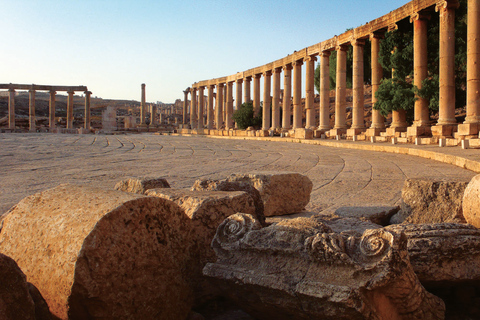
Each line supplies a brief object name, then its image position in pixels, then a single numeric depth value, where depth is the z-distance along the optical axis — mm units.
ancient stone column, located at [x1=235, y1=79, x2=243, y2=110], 41344
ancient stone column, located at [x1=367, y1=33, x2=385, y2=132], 22250
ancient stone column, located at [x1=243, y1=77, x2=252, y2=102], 40500
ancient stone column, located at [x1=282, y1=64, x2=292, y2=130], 32156
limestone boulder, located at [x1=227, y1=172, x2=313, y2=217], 4359
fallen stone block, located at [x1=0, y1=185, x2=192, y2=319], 1950
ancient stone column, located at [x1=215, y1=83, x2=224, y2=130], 44600
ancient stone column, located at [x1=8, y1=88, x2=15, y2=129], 45781
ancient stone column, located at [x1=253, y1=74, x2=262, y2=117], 38094
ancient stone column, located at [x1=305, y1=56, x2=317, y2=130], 29500
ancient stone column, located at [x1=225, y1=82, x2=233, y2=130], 42844
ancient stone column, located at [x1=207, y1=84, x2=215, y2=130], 46531
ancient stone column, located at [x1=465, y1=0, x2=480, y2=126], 15391
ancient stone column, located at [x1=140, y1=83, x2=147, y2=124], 61266
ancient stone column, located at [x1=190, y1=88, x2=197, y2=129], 48938
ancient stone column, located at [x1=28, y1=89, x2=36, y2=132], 46259
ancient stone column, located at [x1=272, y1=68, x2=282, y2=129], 34000
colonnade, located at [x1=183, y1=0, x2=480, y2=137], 15875
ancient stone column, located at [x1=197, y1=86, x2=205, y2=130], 47734
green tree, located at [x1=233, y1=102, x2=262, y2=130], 39103
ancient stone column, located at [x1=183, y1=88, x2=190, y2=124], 59625
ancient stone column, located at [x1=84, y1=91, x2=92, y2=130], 47756
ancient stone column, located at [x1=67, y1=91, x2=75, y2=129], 47219
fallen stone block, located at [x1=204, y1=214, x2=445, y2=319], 2014
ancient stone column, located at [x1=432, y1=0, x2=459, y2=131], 17109
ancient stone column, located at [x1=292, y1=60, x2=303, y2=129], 30797
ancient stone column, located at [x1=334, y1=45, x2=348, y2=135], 25453
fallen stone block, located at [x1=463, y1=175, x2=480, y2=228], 3080
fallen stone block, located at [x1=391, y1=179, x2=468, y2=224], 3752
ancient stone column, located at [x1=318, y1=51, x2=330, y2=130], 27317
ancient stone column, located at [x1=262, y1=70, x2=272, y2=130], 35281
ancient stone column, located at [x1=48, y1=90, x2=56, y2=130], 46850
